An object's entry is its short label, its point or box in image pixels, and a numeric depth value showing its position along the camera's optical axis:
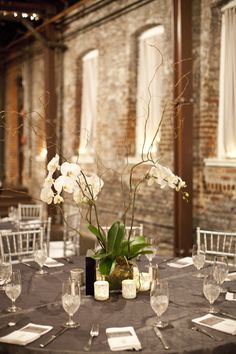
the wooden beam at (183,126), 5.81
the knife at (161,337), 2.16
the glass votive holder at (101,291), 2.79
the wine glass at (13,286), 2.58
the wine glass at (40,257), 3.35
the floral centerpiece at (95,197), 2.80
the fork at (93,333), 2.15
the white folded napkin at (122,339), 2.16
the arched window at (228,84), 5.74
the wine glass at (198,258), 3.28
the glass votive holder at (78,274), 2.99
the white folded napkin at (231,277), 3.26
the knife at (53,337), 2.18
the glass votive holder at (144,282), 2.96
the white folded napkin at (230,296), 2.83
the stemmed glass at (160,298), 2.39
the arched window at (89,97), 8.59
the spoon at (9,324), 2.41
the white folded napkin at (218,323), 2.36
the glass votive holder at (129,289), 2.82
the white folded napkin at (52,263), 3.58
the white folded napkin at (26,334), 2.22
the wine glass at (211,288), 2.56
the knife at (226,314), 2.56
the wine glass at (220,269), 2.77
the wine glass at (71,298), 2.38
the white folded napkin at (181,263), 3.60
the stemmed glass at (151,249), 3.42
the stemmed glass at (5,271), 2.84
